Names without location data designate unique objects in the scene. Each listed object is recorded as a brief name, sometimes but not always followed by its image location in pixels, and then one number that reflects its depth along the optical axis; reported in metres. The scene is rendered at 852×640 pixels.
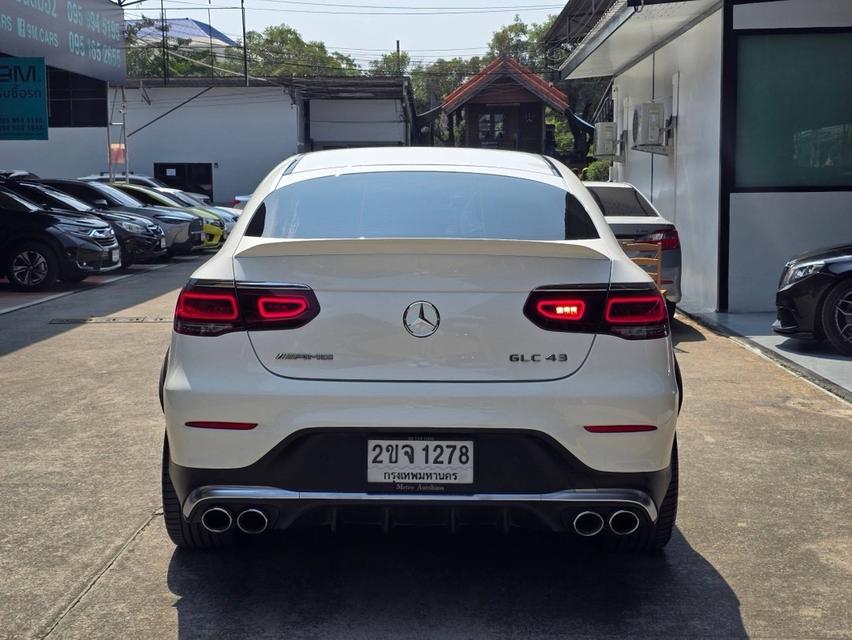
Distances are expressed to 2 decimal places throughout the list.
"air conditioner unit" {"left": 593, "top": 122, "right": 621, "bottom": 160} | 23.61
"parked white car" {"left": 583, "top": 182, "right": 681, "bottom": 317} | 11.81
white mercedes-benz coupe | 3.83
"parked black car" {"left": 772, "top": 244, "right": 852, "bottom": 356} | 9.66
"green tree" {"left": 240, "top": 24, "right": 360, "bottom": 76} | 93.19
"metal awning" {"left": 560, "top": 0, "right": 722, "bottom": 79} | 13.91
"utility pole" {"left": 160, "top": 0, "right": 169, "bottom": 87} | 40.85
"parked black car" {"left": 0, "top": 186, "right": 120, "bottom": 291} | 16.52
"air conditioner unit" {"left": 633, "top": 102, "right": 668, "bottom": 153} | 16.58
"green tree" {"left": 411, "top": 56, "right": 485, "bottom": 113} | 96.91
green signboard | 20.69
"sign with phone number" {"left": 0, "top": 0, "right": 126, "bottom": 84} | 20.38
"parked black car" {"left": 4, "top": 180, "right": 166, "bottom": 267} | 18.75
